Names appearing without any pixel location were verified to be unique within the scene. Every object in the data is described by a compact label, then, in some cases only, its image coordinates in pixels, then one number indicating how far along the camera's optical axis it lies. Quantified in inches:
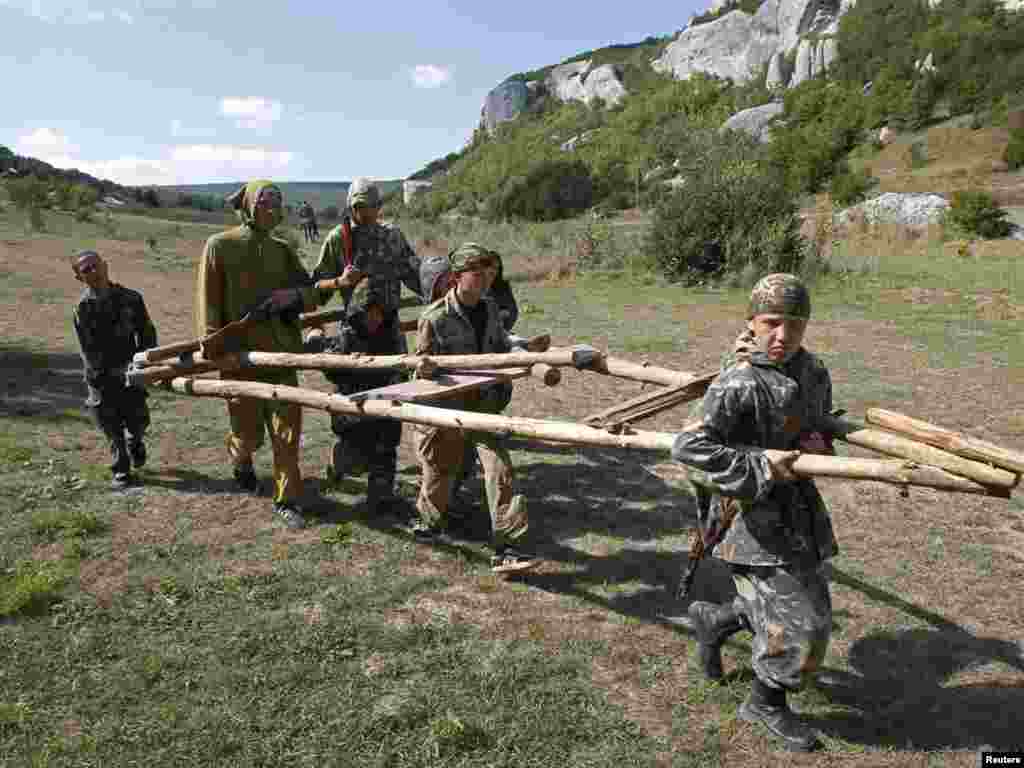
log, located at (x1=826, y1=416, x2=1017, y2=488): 93.8
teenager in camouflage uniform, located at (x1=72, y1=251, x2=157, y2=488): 223.8
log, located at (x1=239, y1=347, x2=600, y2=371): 161.2
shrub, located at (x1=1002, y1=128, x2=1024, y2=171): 1508.4
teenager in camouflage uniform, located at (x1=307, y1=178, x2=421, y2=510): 217.5
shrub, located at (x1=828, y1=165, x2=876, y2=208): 1450.5
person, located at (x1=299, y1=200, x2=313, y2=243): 1383.5
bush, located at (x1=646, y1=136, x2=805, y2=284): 676.1
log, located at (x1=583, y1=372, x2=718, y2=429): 137.7
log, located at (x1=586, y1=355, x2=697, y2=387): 165.9
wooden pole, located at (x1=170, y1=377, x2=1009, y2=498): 96.8
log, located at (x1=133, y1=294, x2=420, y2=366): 187.2
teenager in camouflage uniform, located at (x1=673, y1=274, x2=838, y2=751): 113.1
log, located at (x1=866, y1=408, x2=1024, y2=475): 97.4
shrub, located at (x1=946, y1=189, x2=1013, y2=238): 919.0
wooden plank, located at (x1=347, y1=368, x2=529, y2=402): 154.4
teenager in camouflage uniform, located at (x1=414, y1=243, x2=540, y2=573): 170.6
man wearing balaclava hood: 199.6
